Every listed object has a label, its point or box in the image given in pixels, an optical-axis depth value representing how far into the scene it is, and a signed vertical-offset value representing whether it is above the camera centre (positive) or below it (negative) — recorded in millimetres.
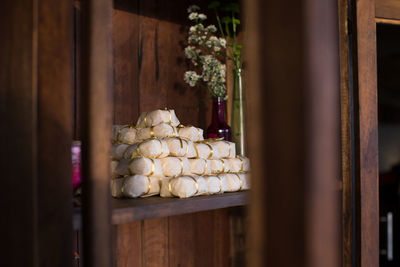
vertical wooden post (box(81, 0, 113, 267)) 478 +12
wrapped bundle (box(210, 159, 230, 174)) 913 -58
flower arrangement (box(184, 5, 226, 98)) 1204 +268
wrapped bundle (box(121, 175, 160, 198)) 744 -86
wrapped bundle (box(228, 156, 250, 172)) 954 -58
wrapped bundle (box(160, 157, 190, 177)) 804 -51
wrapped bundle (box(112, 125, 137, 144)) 875 +21
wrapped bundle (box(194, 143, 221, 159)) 889 -21
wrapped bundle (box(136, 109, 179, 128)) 867 +57
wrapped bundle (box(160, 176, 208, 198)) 772 -92
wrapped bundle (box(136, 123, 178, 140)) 849 +26
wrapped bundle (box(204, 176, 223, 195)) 853 -96
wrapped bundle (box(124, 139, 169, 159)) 784 -15
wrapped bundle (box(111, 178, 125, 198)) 756 -87
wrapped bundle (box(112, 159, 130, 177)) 777 -53
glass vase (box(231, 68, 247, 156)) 1213 +88
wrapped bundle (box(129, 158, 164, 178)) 761 -48
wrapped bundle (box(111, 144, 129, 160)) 836 -17
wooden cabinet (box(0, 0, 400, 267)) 252 +15
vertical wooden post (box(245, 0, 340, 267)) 248 +4
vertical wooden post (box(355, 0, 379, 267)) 991 +10
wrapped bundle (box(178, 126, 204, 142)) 915 +23
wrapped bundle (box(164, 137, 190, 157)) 824 -8
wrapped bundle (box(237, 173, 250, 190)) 921 -92
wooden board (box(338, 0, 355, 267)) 1005 +6
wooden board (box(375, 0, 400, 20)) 1027 +358
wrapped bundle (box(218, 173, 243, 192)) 886 -96
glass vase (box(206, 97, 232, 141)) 1146 +54
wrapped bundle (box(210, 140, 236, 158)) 953 -16
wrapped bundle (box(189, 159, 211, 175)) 862 -56
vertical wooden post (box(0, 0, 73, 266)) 487 +10
